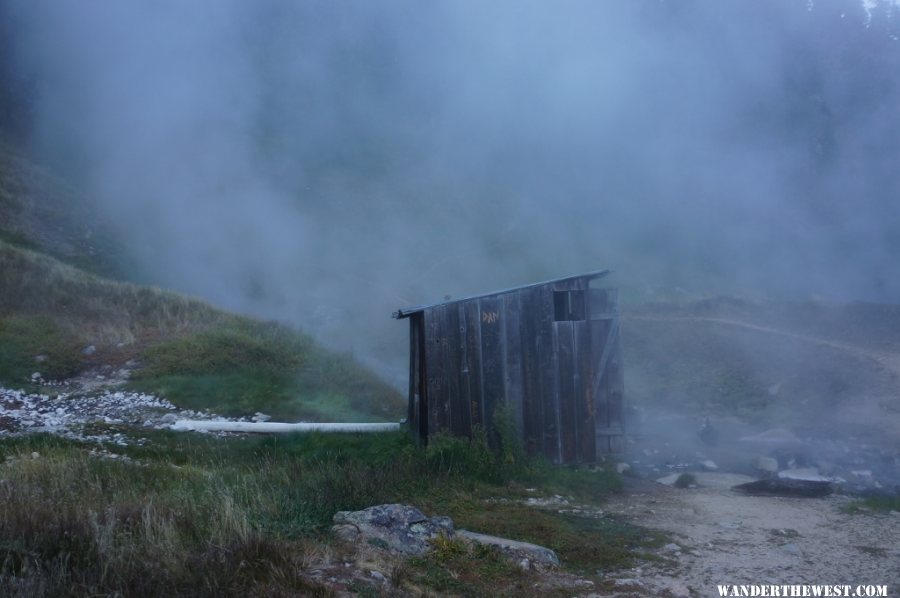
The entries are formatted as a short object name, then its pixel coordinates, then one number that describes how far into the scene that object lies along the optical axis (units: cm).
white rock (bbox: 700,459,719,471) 1155
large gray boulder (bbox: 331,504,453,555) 636
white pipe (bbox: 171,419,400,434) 1154
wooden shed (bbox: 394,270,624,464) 1033
